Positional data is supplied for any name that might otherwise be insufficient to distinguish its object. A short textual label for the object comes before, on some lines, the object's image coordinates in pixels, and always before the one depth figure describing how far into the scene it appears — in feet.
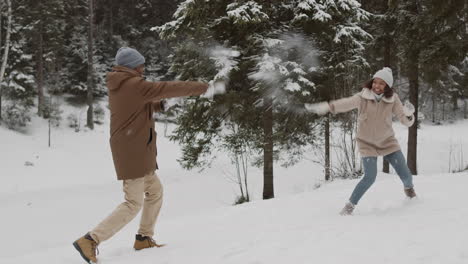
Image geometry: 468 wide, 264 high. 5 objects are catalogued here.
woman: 17.39
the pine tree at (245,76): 33.60
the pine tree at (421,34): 39.06
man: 13.65
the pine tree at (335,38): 34.54
